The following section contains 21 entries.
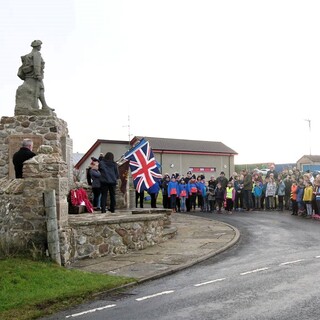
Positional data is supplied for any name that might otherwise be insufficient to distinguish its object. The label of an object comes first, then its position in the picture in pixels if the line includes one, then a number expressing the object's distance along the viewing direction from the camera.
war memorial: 10.06
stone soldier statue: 15.55
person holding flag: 17.73
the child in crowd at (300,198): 19.75
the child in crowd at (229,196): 22.58
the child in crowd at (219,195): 22.92
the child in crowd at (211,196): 23.48
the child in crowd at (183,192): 23.66
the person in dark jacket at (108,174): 13.46
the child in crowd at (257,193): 23.18
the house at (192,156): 48.44
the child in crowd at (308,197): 19.12
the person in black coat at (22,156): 11.51
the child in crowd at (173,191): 23.36
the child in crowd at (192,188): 23.72
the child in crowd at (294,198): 20.20
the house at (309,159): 67.43
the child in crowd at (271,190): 22.40
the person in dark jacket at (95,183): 15.38
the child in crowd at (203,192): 23.95
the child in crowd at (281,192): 21.95
